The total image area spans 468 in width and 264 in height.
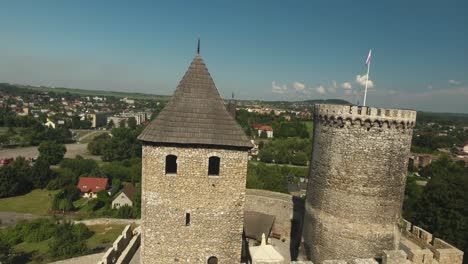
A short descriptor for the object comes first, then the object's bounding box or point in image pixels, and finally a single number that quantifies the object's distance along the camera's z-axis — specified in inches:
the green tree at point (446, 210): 940.0
